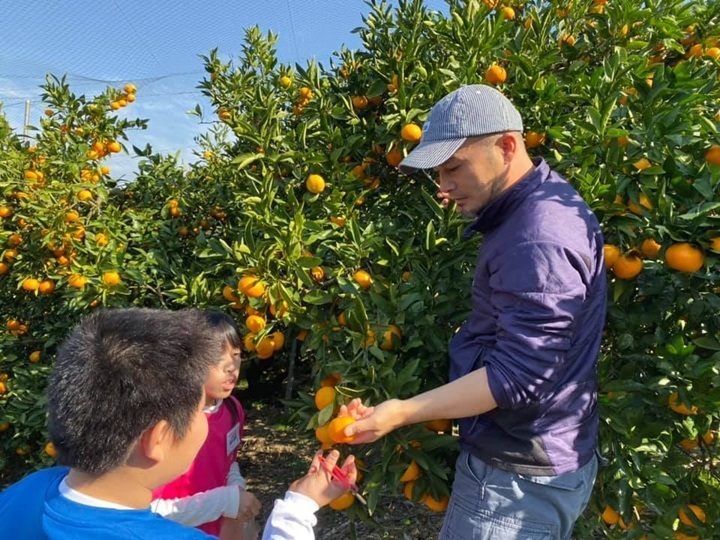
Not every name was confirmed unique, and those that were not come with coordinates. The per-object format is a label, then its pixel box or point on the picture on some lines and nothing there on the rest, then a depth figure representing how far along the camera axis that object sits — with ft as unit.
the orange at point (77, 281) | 8.11
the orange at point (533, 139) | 6.97
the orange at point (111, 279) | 8.26
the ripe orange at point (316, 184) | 7.20
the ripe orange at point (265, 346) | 6.59
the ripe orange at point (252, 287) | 6.02
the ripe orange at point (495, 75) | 7.09
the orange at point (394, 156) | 7.48
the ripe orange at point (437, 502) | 5.04
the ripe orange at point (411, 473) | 4.85
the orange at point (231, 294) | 6.86
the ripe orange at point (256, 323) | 6.34
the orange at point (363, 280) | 6.04
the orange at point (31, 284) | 9.43
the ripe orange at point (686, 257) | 4.31
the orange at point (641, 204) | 4.68
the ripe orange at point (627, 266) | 4.69
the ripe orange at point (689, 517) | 4.65
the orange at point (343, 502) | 5.09
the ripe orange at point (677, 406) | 4.46
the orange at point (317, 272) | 6.52
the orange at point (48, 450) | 7.79
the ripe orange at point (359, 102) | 8.41
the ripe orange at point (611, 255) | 4.72
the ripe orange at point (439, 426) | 4.99
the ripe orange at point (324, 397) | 5.08
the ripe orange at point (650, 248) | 4.66
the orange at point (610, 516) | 5.11
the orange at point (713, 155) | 4.67
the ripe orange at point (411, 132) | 6.93
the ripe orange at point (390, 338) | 5.37
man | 3.50
